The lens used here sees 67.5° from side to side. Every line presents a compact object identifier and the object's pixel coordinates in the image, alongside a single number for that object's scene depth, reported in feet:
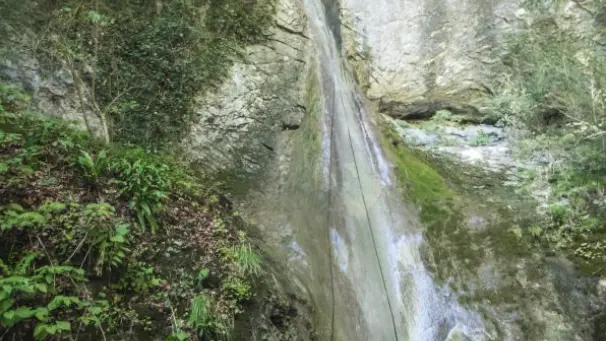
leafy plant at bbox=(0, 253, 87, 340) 10.97
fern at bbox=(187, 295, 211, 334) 13.58
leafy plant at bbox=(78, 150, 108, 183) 15.98
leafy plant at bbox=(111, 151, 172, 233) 15.98
